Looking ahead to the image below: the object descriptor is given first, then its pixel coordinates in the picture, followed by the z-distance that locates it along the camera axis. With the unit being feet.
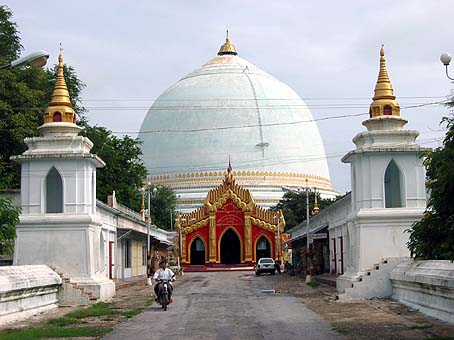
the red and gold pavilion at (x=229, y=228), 208.54
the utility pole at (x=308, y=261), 121.10
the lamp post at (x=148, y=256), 130.62
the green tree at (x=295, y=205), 221.87
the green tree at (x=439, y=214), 44.01
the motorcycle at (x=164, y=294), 69.15
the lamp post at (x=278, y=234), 204.95
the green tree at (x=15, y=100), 118.73
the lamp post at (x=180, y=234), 203.92
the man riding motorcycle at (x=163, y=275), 73.09
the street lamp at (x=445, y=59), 54.39
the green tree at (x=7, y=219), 64.51
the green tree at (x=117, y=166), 152.35
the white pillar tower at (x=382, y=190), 81.76
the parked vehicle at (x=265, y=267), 163.53
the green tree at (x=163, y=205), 231.91
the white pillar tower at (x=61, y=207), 79.87
